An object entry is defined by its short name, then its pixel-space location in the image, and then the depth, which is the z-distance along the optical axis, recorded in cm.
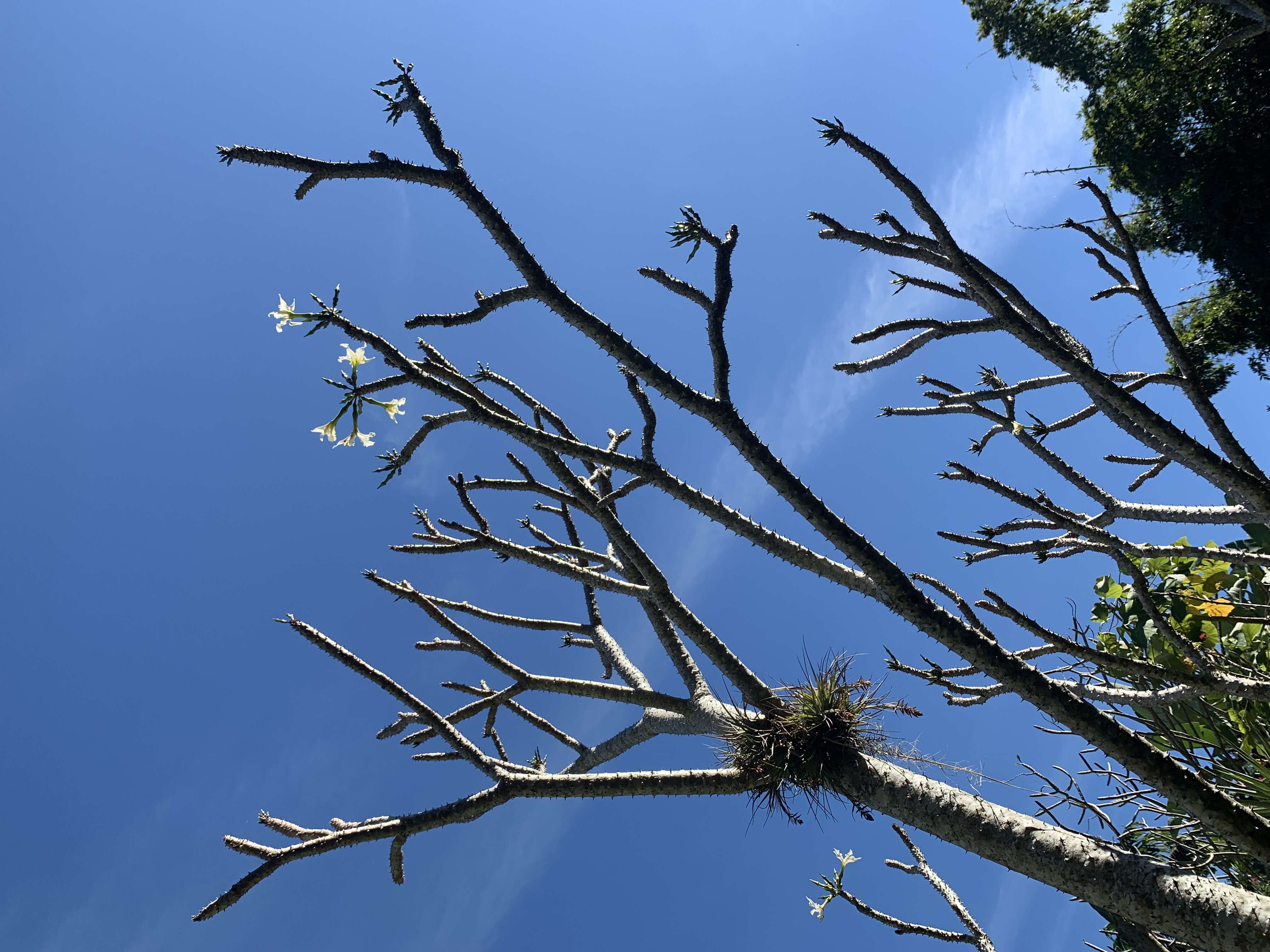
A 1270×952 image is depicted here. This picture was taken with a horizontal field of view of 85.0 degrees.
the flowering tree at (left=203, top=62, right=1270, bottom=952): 277
